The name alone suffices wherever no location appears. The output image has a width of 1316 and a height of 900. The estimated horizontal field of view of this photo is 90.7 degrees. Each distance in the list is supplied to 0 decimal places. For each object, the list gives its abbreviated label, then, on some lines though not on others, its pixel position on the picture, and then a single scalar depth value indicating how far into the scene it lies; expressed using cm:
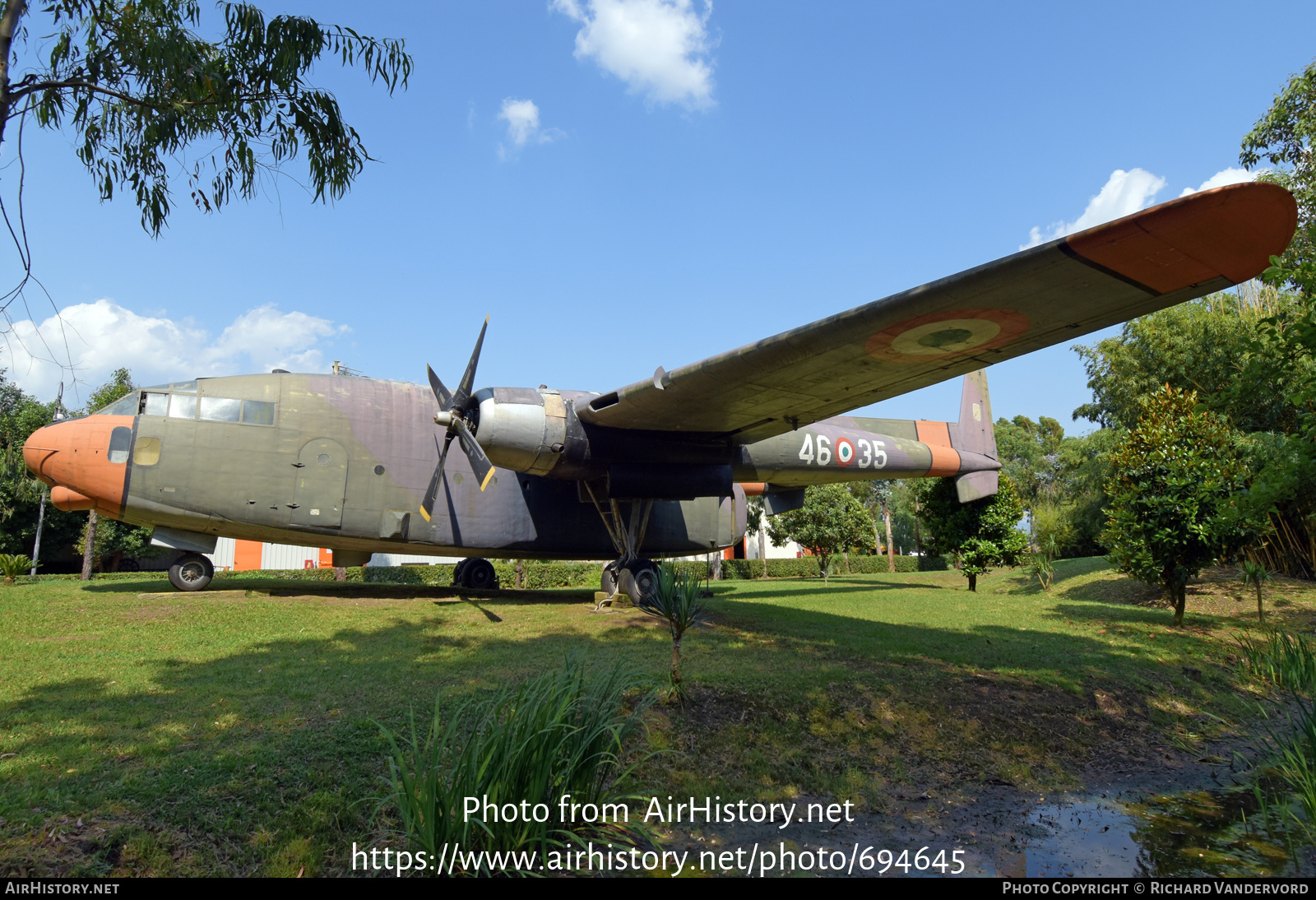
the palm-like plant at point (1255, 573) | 1452
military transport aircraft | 845
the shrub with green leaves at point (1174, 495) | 1448
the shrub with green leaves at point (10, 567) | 1716
